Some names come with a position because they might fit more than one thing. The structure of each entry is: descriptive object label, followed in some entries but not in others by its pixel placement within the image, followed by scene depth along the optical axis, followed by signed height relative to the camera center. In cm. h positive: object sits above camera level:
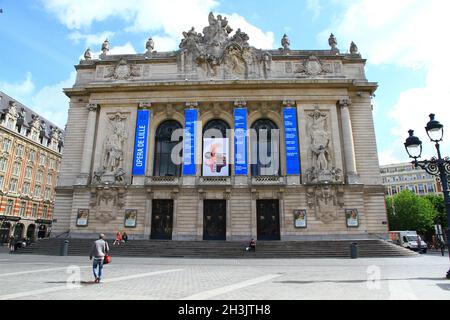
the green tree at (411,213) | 4969 +322
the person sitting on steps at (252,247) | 2225 -115
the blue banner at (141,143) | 2800 +833
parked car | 3178 -75
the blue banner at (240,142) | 2752 +837
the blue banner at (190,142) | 2773 +843
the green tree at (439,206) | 5353 +483
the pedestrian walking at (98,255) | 949 -79
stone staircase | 2162 -135
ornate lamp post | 1034 +266
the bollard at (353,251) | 2006 -127
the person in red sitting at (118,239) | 2389 -67
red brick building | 4288 +952
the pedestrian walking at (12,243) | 2912 -131
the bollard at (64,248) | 2189 -129
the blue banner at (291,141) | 2733 +843
